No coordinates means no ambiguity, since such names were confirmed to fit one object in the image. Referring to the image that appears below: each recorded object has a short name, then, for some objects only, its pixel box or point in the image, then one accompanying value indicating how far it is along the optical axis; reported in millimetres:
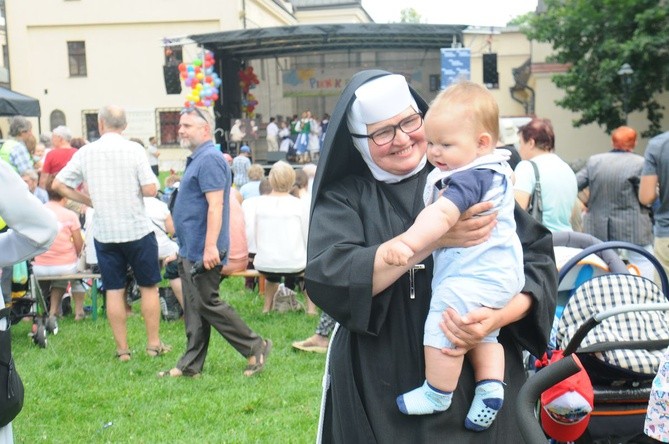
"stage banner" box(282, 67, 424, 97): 37906
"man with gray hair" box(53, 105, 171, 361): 6793
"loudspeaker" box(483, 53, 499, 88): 22750
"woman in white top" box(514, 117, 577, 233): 6195
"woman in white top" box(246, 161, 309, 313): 9047
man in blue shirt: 6121
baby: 2354
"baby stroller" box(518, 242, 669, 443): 3666
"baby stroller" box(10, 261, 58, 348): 7859
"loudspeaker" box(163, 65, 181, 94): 24875
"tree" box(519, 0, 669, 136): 25375
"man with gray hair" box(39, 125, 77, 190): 10758
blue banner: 21000
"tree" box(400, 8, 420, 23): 92694
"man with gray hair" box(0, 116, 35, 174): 9281
